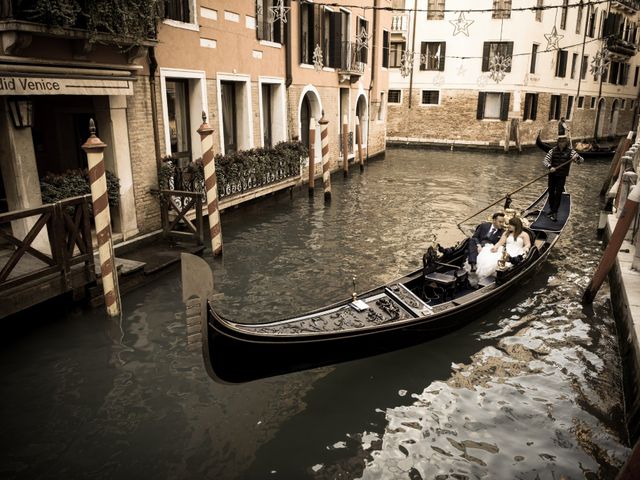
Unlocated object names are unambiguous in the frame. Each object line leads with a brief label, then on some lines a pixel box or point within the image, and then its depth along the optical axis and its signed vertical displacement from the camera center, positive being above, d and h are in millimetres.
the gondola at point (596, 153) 18672 -1935
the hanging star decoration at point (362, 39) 14492 +1583
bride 5871 -1705
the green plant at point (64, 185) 5734 -962
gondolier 8461 -1103
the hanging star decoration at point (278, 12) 9961 +1587
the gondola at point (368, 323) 3643 -1829
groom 6443 -1627
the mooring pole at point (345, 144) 14195 -1266
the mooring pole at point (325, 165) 11469 -1445
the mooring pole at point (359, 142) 15577 -1301
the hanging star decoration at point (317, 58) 12203 +874
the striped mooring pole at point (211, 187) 6812 -1174
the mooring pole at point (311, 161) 11773 -1410
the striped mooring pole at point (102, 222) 4996 -1194
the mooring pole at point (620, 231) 5285 -1327
